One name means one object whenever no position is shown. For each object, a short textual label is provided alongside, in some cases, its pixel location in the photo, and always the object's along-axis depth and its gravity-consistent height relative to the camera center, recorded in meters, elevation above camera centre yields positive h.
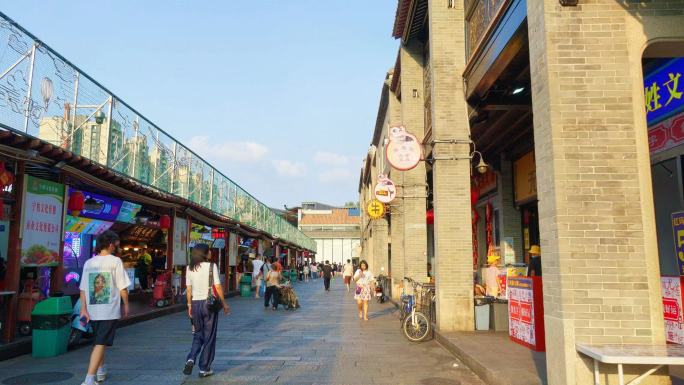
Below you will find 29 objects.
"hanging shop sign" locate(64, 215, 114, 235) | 14.27 +1.00
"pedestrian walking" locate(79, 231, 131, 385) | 6.25 -0.43
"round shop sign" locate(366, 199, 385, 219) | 21.92 +2.11
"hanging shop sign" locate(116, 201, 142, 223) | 14.44 +1.37
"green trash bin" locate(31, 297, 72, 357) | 8.27 -1.11
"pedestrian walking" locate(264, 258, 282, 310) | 17.30 -0.89
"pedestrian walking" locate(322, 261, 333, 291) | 30.20 -1.08
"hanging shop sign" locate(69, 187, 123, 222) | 13.09 +1.39
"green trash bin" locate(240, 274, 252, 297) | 23.98 -1.31
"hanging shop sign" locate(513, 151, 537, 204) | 15.10 +2.47
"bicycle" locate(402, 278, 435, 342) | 10.48 -1.43
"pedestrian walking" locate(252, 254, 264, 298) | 22.75 -0.66
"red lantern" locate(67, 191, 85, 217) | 9.96 +1.13
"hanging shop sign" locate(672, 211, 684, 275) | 8.48 +0.36
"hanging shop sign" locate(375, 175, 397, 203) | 19.17 +2.54
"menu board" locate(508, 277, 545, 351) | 8.00 -0.92
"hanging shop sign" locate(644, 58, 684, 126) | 8.41 +2.90
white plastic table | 4.38 -0.88
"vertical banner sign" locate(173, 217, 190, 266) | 16.31 +0.60
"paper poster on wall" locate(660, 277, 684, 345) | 7.60 -0.79
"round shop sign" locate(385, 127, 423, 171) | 13.65 +2.90
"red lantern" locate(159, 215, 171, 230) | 15.63 +1.14
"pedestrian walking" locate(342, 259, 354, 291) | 25.19 -0.65
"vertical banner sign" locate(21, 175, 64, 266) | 8.73 +0.67
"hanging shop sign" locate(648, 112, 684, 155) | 8.64 +2.18
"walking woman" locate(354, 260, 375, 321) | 13.95 -0.75
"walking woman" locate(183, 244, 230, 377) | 7.03 -0.67
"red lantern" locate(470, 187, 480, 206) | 19.53 +2.44
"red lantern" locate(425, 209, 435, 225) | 25.03 +2.06
